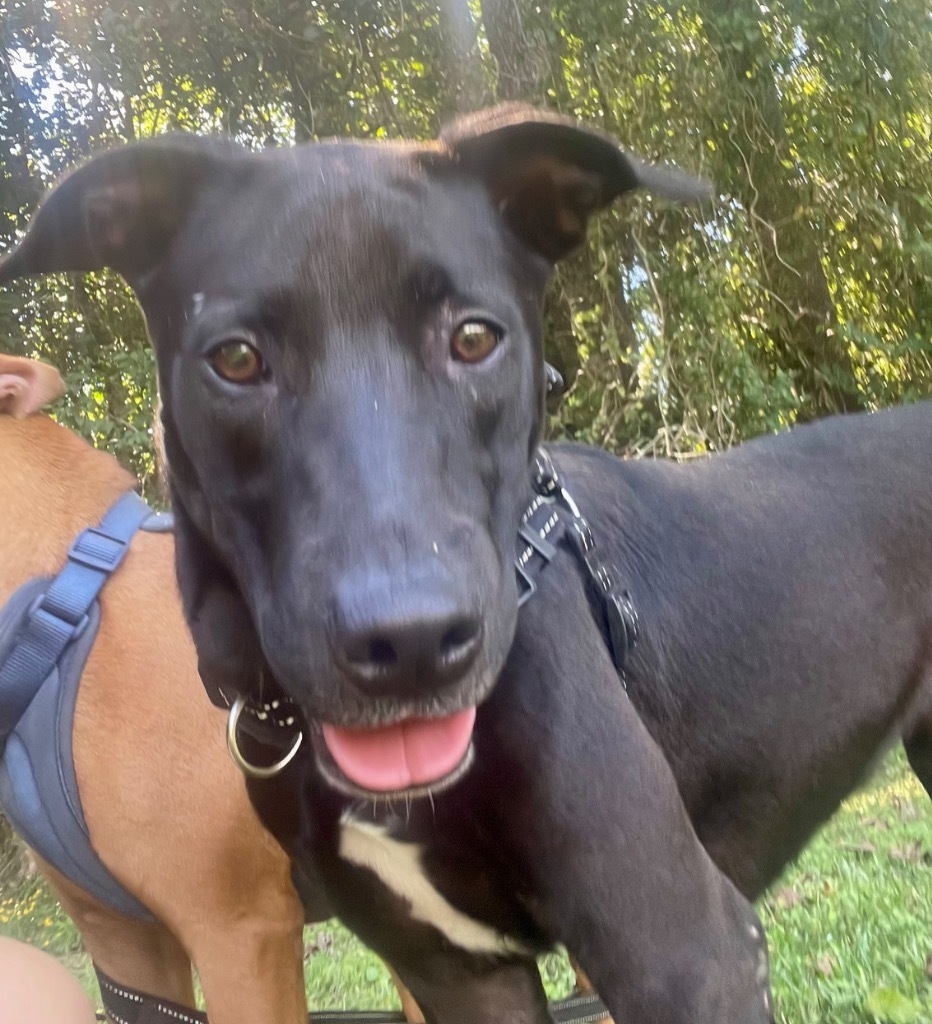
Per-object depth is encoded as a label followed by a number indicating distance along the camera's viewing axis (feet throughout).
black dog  0.81
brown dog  1.27
